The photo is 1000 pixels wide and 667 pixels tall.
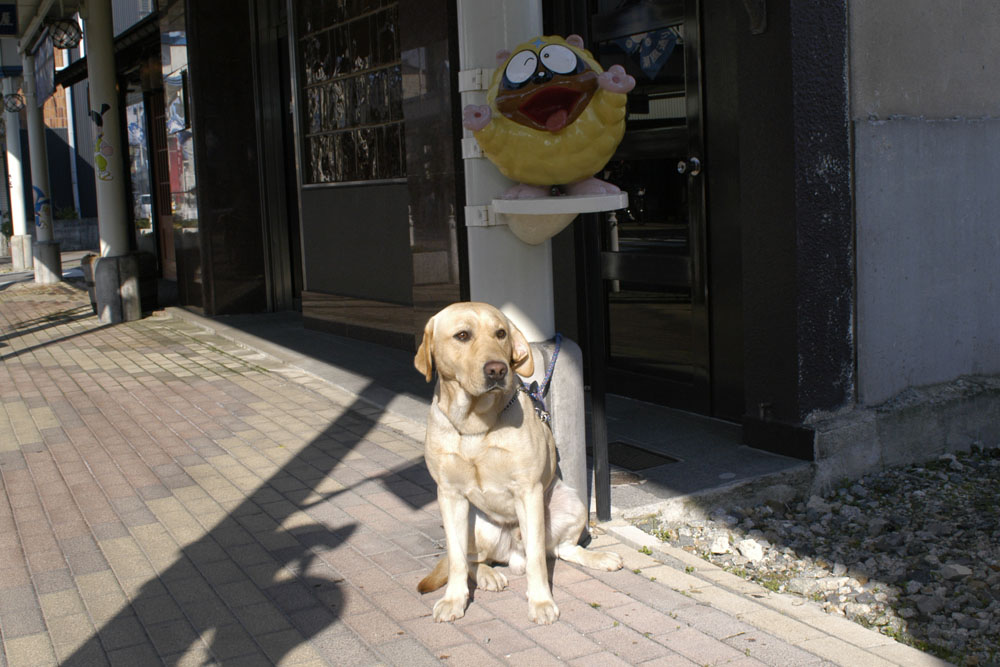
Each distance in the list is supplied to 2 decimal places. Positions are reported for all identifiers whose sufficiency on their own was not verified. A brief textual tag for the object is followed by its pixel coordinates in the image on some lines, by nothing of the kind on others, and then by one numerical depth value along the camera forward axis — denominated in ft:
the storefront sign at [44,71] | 57.98
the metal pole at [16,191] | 67.41
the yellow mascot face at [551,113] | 13.04
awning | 48.11
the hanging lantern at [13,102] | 65.98
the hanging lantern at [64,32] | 48.83
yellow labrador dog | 12.12
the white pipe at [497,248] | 14.19
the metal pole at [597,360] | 14.49
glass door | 20.84
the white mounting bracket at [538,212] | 13.46
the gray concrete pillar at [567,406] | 14.69
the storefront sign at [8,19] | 53.31
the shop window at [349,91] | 31.73
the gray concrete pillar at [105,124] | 42.55
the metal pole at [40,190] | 62.08
